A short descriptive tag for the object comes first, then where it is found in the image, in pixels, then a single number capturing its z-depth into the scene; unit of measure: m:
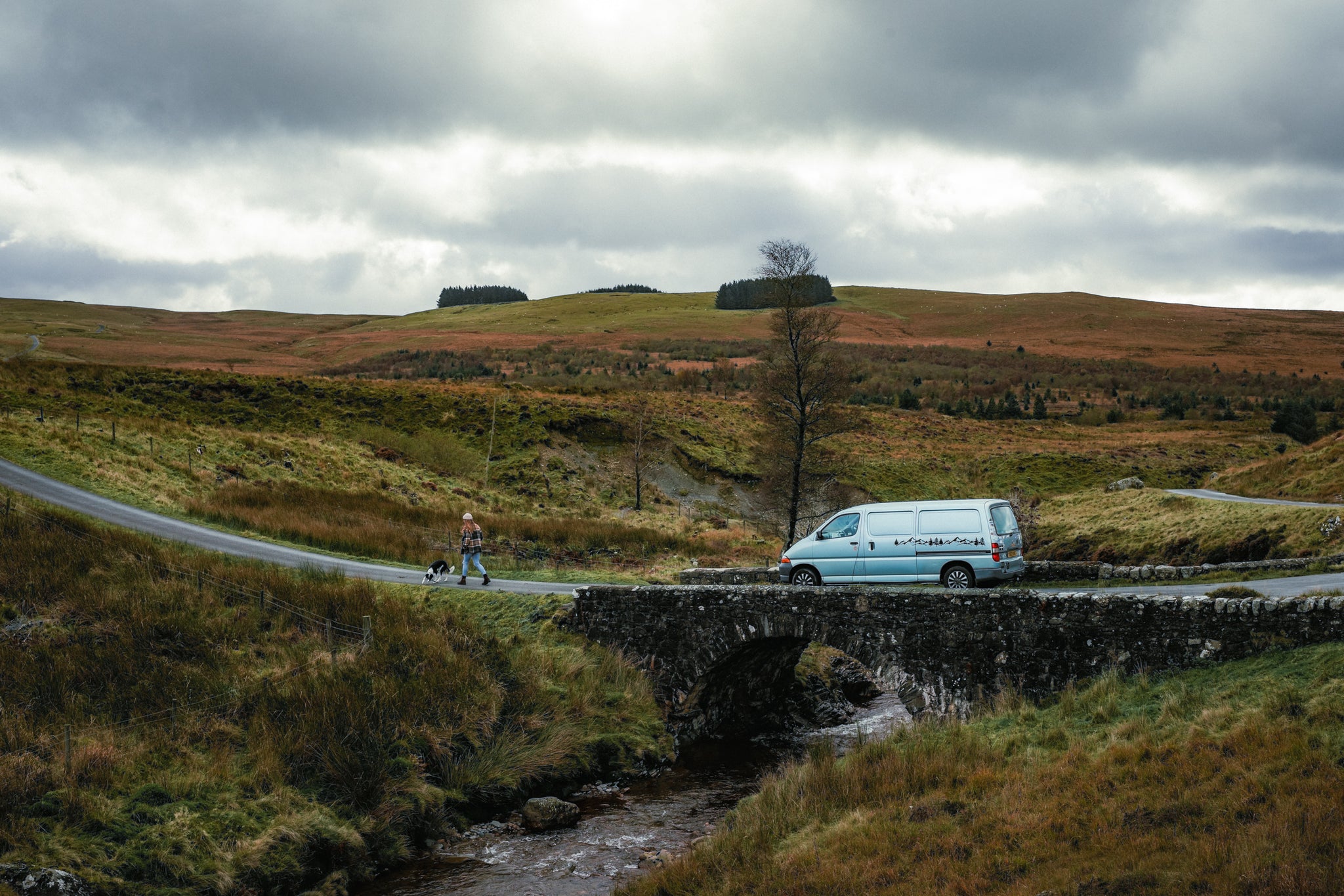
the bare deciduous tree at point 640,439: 56.34
